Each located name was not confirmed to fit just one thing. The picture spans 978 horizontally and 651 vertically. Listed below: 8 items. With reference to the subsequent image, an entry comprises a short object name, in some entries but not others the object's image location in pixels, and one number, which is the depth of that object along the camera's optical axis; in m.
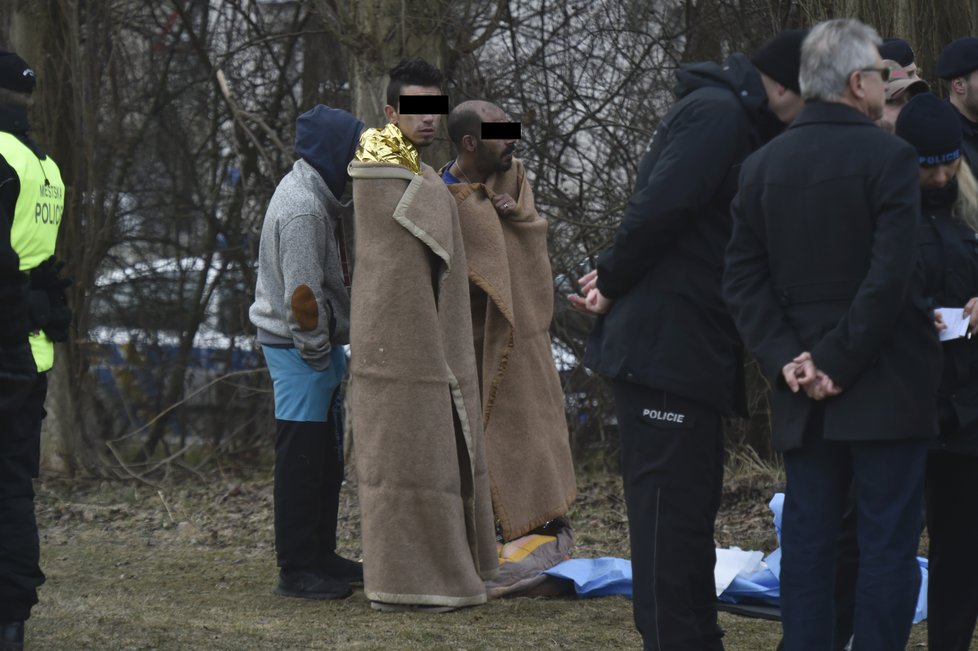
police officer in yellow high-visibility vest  8.73
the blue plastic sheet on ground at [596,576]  11.05
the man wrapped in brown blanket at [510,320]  11.02
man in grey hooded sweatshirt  10.84
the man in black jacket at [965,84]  8.92
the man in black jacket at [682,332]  7.80
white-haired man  6.97
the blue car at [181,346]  21.92
